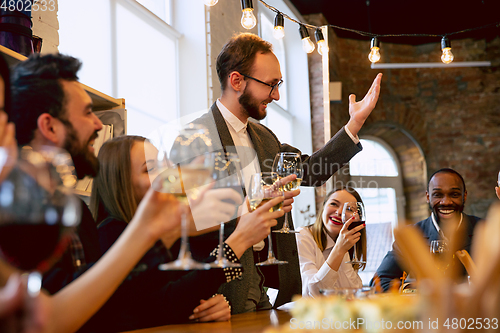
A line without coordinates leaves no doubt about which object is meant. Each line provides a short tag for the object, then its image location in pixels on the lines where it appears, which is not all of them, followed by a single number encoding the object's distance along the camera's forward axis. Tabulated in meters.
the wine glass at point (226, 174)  0.80
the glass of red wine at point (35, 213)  0.44
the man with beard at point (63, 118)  0.95
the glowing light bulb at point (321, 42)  3.21
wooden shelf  1.79
